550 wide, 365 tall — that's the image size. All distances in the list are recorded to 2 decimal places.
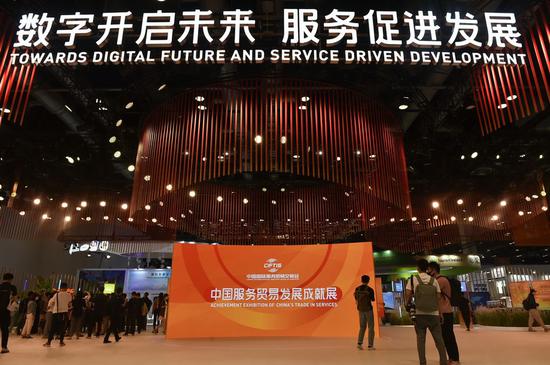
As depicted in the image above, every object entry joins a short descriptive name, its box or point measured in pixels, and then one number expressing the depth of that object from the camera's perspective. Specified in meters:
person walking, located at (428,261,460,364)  4.94
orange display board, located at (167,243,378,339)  8.84
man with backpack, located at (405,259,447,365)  4.61
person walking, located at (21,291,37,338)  10.36
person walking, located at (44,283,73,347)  7.64
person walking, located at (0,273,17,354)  6.38
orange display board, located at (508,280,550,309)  14.95
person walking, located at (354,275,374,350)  6.63
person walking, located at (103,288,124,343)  8.65
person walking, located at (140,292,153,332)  12.27
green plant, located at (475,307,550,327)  12.27
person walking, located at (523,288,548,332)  10.24
